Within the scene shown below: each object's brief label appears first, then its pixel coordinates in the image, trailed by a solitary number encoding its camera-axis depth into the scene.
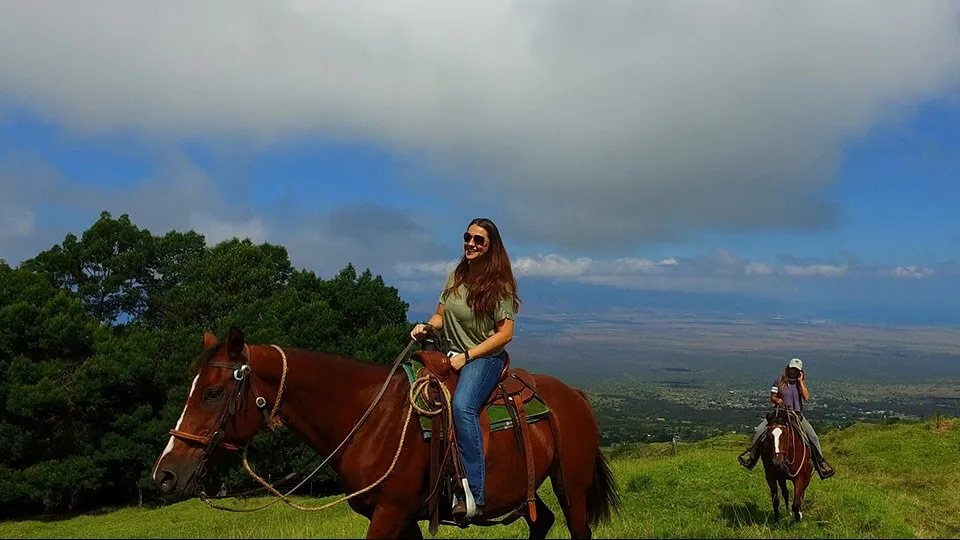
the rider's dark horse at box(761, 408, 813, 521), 11.28
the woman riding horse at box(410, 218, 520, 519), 4.95
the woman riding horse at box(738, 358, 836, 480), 12.31
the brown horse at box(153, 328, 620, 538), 4.46
